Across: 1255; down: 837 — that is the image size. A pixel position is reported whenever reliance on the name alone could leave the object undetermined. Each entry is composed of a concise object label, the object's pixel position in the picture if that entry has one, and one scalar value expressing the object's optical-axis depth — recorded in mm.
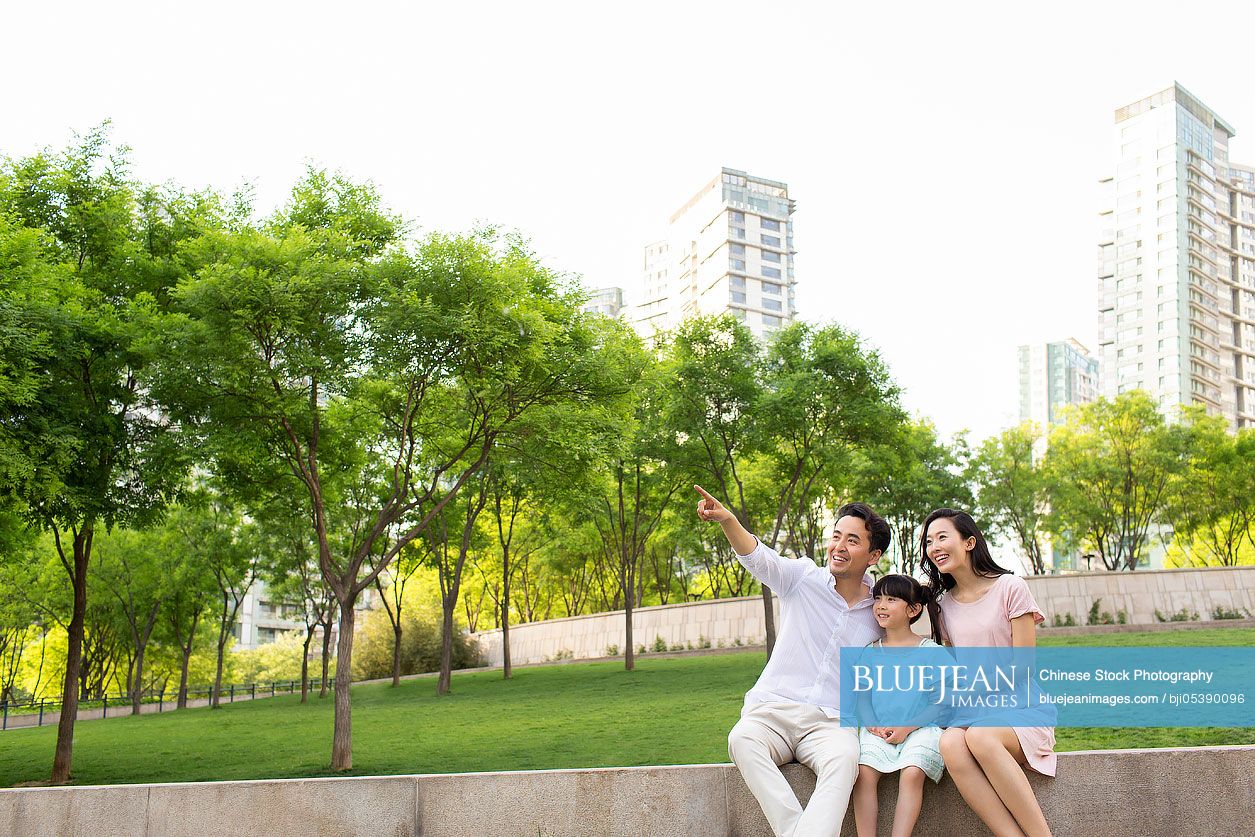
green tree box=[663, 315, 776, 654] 24672
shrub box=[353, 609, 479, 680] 39875
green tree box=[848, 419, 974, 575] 32875
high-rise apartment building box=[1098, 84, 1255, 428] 95812
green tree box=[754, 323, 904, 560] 23391
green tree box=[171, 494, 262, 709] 32438
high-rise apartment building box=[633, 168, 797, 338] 115125
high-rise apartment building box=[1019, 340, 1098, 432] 174875
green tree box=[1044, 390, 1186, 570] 36906
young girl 4938
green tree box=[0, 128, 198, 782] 12617
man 5055
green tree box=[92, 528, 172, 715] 32594
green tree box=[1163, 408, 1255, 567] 36781
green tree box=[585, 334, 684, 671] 18391
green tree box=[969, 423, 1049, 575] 38656
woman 4777
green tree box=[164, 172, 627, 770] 13758
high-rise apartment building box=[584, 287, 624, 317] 127969
